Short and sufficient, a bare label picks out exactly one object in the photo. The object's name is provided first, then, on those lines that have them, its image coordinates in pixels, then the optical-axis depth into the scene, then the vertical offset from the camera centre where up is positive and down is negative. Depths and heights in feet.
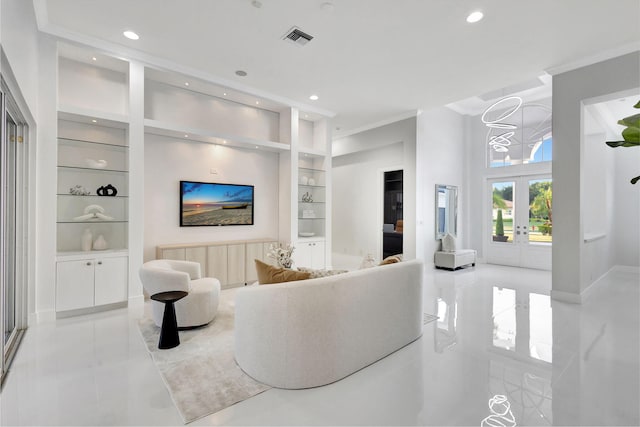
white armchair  10.25 -2.95
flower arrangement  12.46 -1.87
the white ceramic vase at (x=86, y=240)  13.00 -1.25
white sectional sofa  7.34 -3.01
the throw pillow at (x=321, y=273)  8.39 -1.73
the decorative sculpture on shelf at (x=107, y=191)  13.58 +0.96
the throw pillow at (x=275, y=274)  8.16 -1.72
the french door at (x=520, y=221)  23.27 -0.64
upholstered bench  22.41 -3.49
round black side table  9.44 -3.63
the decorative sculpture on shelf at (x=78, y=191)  12.94 +0.90
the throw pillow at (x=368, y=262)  10.36 -1.74
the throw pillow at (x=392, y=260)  10.04 -1.60
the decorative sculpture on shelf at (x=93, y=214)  13.07 -0.12
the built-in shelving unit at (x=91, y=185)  12.46 +1.17
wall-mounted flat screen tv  16.43 +0.48
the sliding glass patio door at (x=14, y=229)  9.59 -0.63
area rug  6.77 -4.29
